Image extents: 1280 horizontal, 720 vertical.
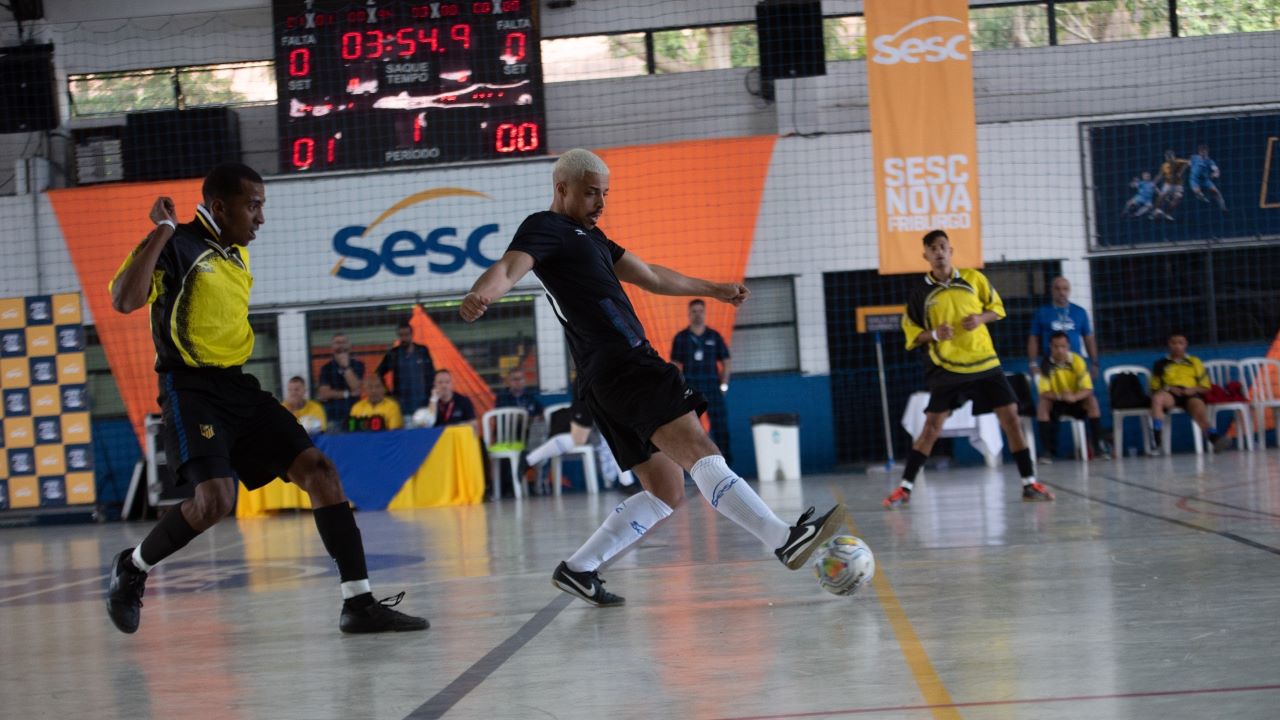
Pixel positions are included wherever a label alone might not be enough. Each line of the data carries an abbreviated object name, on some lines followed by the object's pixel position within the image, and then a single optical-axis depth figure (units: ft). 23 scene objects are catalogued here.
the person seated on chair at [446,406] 48.93
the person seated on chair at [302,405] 49.34
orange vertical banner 44.45
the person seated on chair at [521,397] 51.72
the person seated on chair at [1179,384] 49.96
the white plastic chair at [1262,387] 50.24
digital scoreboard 49.93
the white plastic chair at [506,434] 49.26
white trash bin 49.73
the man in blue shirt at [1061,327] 49.55
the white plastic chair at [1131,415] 50.24
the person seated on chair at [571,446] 48.11
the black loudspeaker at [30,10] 56.95
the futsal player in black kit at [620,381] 15.35
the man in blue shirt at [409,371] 50.96
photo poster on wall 53.47
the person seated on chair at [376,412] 48.73
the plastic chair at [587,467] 49.16
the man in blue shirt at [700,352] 49.55
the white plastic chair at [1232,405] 49.78
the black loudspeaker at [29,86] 52.80
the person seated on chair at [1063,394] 49.42
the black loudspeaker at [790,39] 50.65
